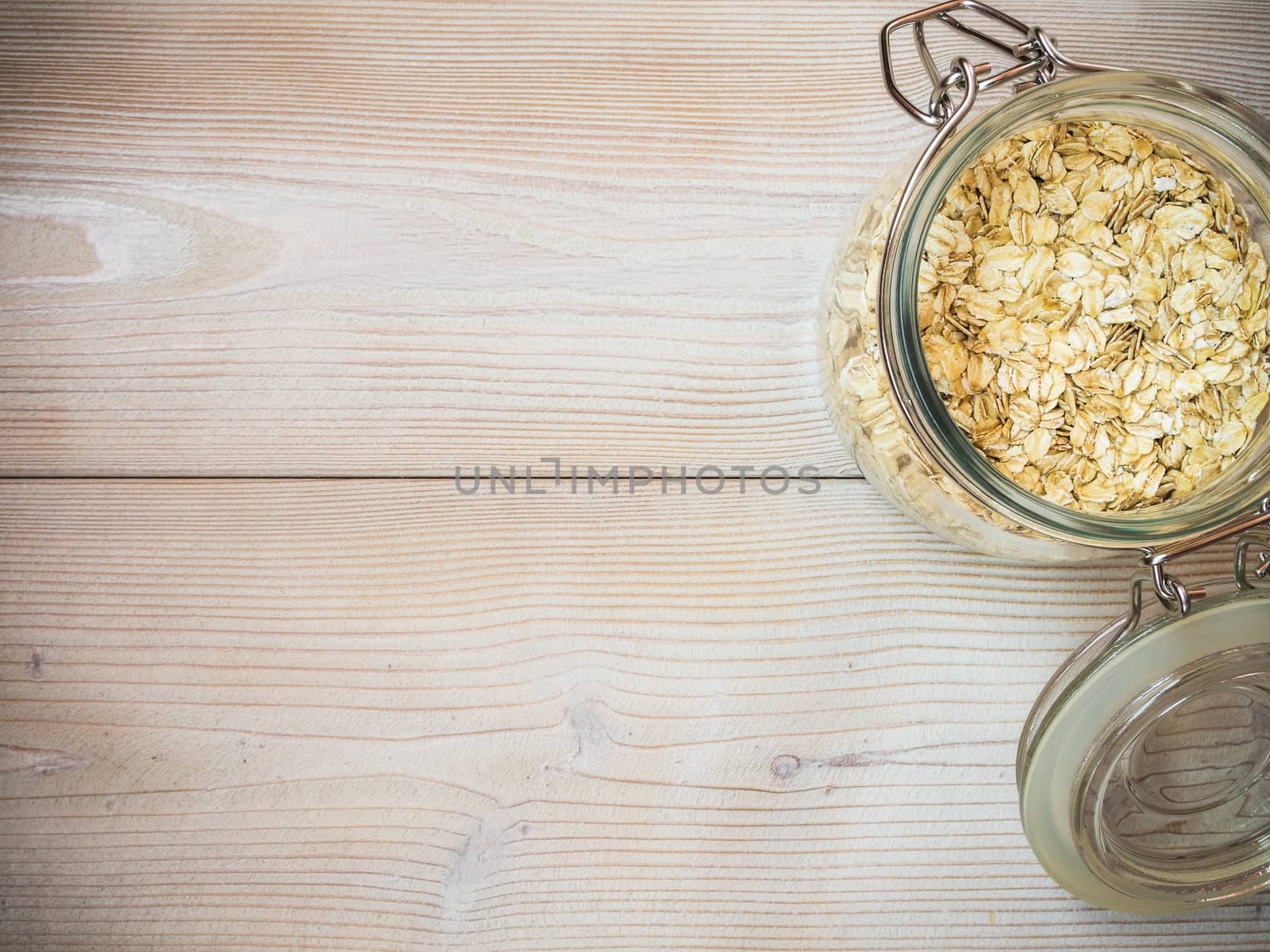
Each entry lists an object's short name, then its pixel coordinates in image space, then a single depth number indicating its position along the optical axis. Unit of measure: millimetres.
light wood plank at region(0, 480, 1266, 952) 536
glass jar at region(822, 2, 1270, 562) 378
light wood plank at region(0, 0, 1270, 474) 542
